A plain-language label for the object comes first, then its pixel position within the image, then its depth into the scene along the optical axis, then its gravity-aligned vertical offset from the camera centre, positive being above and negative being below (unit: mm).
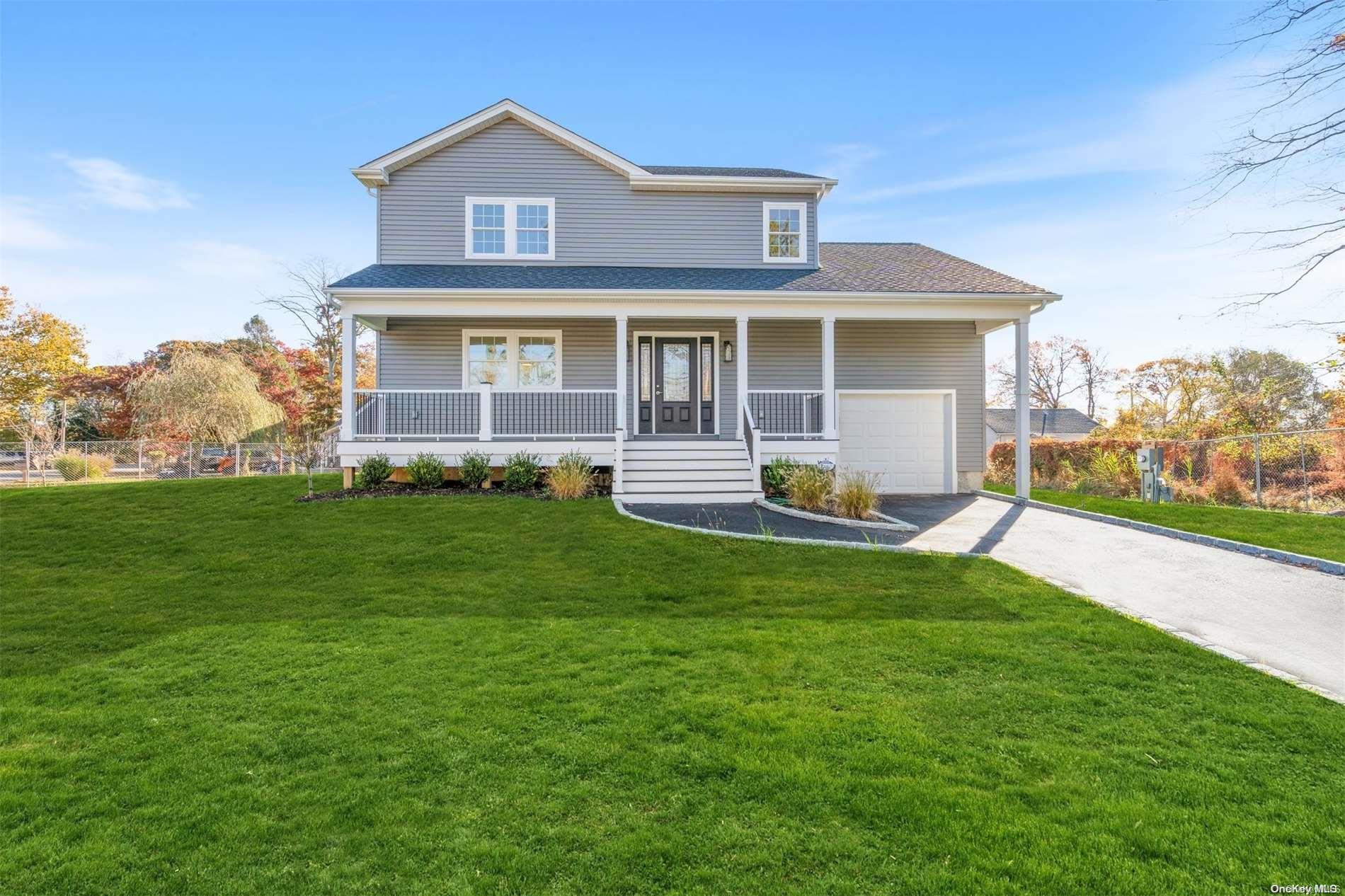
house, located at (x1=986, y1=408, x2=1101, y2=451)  39906 +1492
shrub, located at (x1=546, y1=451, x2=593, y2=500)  10680 -551
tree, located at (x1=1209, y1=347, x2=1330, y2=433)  18906 +1383
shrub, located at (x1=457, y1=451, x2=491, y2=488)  11508 -416
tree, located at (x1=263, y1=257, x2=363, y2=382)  28172 +6561
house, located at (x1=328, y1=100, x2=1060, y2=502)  12195 +2722
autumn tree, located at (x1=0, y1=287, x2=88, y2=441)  27094 +3907
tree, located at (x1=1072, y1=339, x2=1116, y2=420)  42156 +5231
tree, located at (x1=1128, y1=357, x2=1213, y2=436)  24438 +2274
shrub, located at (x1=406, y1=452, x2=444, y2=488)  11398 -452
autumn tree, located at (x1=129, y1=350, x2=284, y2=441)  25688 +1885
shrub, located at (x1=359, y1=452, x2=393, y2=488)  11375 -453
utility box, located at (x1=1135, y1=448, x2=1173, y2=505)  12789 -575
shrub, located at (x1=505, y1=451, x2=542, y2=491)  11297 -485
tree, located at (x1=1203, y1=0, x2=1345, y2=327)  6863 +3595
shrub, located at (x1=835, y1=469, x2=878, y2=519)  9672 -812
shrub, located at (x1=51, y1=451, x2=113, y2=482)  20031 -633
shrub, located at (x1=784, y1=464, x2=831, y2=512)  10219 -696
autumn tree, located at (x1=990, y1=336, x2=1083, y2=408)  42812 +5155
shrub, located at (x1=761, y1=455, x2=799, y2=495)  11586 -500
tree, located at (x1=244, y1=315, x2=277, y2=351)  53444 +11493
